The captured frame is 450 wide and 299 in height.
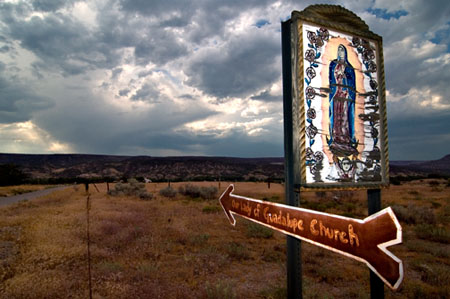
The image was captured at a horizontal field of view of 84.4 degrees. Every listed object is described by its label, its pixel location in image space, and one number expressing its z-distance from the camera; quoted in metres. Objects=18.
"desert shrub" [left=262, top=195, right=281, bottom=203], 19.18
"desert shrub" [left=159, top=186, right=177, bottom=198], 20.95
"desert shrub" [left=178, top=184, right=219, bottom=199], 20.06
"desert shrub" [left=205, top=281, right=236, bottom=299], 4.38
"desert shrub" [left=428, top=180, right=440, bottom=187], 30.62
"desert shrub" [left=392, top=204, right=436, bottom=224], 11.44
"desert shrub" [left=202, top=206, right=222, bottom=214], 13.19
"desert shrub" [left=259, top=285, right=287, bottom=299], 4.60
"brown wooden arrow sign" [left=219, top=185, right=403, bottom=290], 1.61
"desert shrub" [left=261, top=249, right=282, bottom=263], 6.84
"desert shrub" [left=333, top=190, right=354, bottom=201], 19.48
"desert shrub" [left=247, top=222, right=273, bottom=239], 9.12
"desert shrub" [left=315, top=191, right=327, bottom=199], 20.77
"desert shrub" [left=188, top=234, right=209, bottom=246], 7.86
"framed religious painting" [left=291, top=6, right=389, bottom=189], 2.63
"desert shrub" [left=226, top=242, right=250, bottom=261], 6.96
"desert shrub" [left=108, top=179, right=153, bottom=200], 20.14
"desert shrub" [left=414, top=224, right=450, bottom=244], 8.86
